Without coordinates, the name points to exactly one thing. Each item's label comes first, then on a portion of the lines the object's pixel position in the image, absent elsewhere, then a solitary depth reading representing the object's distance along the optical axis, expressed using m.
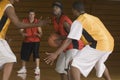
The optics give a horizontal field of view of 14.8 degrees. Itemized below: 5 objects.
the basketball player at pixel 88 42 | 7.08
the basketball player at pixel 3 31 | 6.83
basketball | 8.54
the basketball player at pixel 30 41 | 12.07
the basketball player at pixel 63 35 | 8.77
